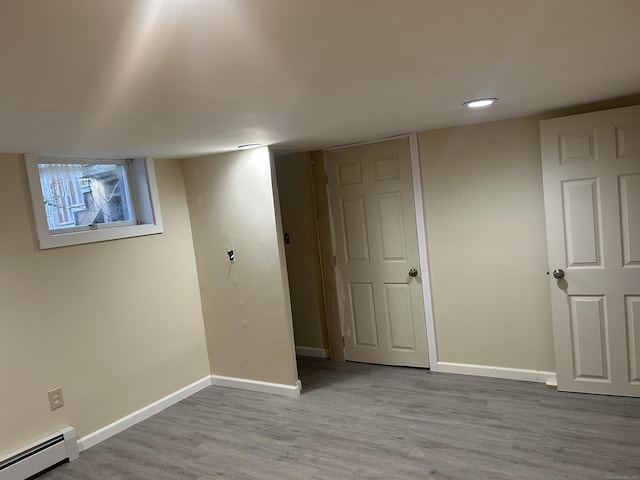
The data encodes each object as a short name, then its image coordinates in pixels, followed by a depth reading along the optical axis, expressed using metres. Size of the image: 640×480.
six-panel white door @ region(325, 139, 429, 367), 3.88
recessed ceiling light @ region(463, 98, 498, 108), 2.52
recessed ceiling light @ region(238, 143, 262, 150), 3.39
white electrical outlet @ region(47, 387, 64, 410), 2.98
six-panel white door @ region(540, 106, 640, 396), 2.96
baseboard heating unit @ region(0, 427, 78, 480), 2.72
